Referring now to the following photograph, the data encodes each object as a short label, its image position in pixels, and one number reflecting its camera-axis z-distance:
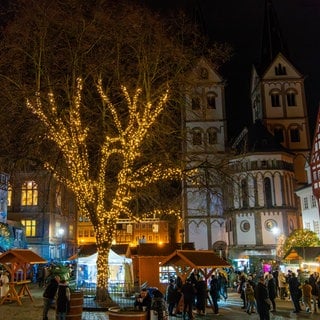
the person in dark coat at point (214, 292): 19.58
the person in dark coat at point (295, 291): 20.47
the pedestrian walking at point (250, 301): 20.14
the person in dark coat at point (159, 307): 13.49
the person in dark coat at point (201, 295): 18.78
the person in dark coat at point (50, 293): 16.17
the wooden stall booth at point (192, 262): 19.70
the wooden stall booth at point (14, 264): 21.42
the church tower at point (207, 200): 52.56
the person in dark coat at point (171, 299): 19.09
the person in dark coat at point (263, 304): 15.98
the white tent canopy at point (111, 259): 28.14
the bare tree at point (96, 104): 18.59
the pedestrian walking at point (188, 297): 17.52
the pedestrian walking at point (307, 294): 20.58
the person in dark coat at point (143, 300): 13.37
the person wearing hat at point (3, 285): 22.39
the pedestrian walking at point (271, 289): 21.05
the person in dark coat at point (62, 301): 14.59
